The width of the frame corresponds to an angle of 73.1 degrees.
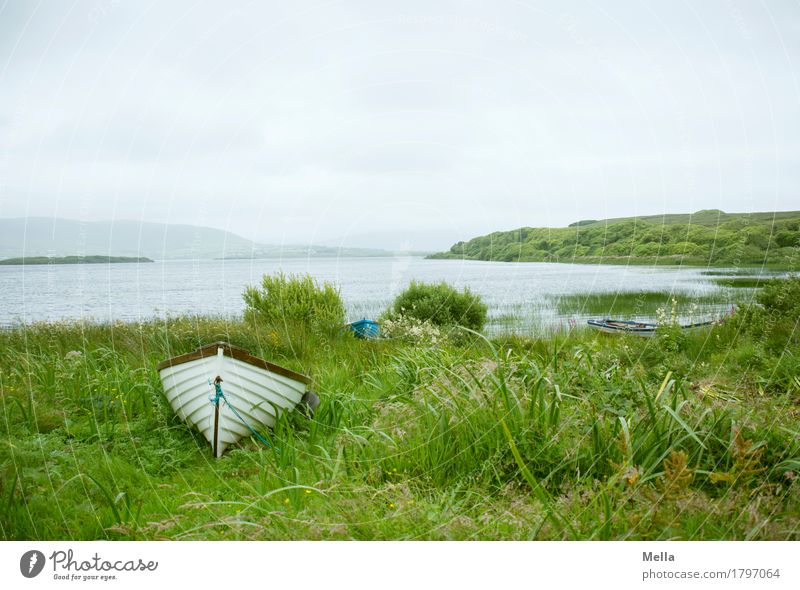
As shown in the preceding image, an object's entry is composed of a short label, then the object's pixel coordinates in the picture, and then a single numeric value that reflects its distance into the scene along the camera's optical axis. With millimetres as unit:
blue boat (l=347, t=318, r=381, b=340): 9031
